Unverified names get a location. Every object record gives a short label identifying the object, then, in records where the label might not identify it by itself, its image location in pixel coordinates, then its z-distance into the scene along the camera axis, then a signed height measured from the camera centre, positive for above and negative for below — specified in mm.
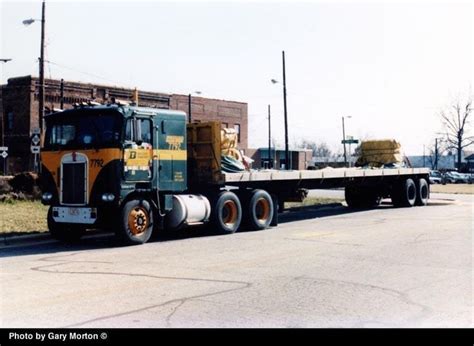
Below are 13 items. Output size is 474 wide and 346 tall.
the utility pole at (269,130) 62450 +4726
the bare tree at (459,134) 77562 +5071
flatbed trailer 15797 -204
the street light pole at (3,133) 38662 +2751
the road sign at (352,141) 33781 +1819
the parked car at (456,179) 68625 -567
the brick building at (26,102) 39562 +4775
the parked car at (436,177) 64500 -338
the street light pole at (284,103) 37906 +4350
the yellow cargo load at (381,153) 27281 +959
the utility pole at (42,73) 26094 +4357
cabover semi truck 12938 -63
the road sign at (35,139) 21211 +1248
